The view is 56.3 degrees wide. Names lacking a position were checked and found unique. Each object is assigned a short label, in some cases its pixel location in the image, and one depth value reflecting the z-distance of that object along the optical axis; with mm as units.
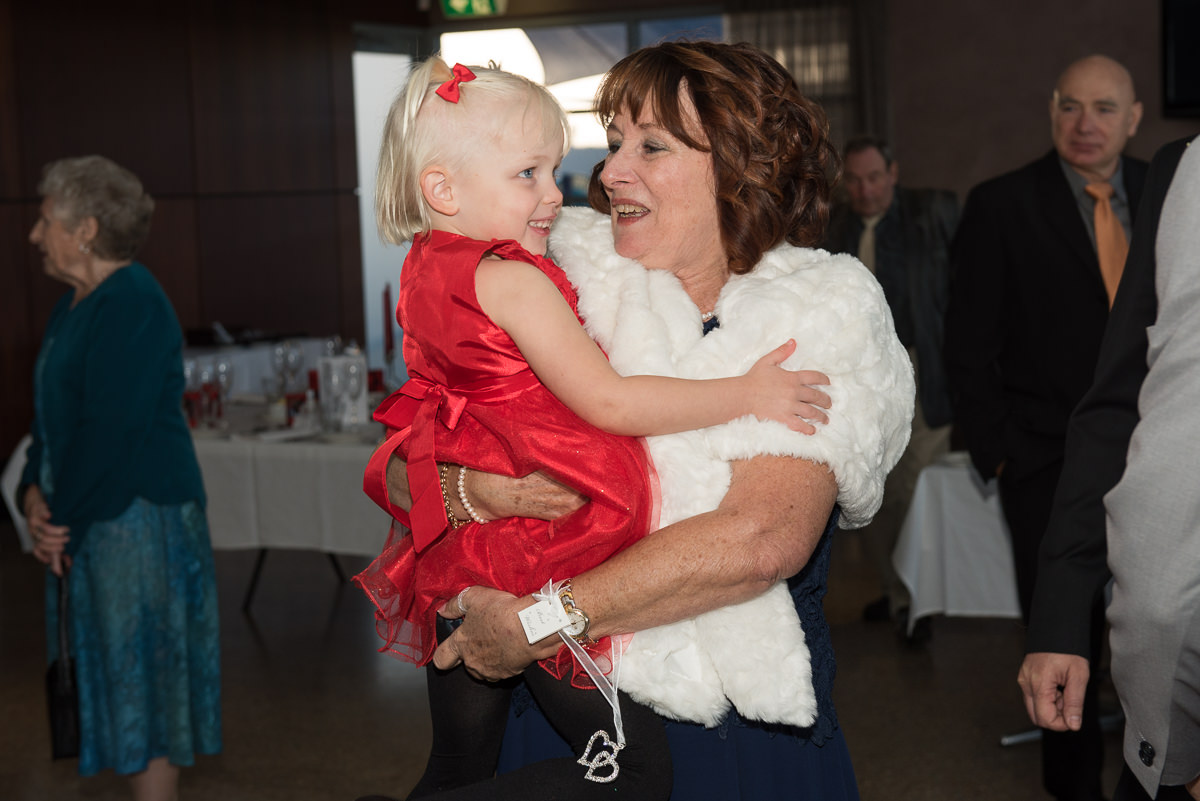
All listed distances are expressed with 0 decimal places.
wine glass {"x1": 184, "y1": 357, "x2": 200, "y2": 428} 4672
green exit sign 9699
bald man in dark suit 3260
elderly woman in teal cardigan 2918
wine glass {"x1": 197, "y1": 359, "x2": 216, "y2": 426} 4629
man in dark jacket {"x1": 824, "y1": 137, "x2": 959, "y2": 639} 4984
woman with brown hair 1407
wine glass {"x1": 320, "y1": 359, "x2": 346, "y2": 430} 4395
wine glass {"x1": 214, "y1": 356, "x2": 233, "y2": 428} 4680
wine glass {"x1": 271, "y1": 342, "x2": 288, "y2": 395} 4852
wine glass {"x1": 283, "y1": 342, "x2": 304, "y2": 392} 4867
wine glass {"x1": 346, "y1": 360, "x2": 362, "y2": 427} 4414
